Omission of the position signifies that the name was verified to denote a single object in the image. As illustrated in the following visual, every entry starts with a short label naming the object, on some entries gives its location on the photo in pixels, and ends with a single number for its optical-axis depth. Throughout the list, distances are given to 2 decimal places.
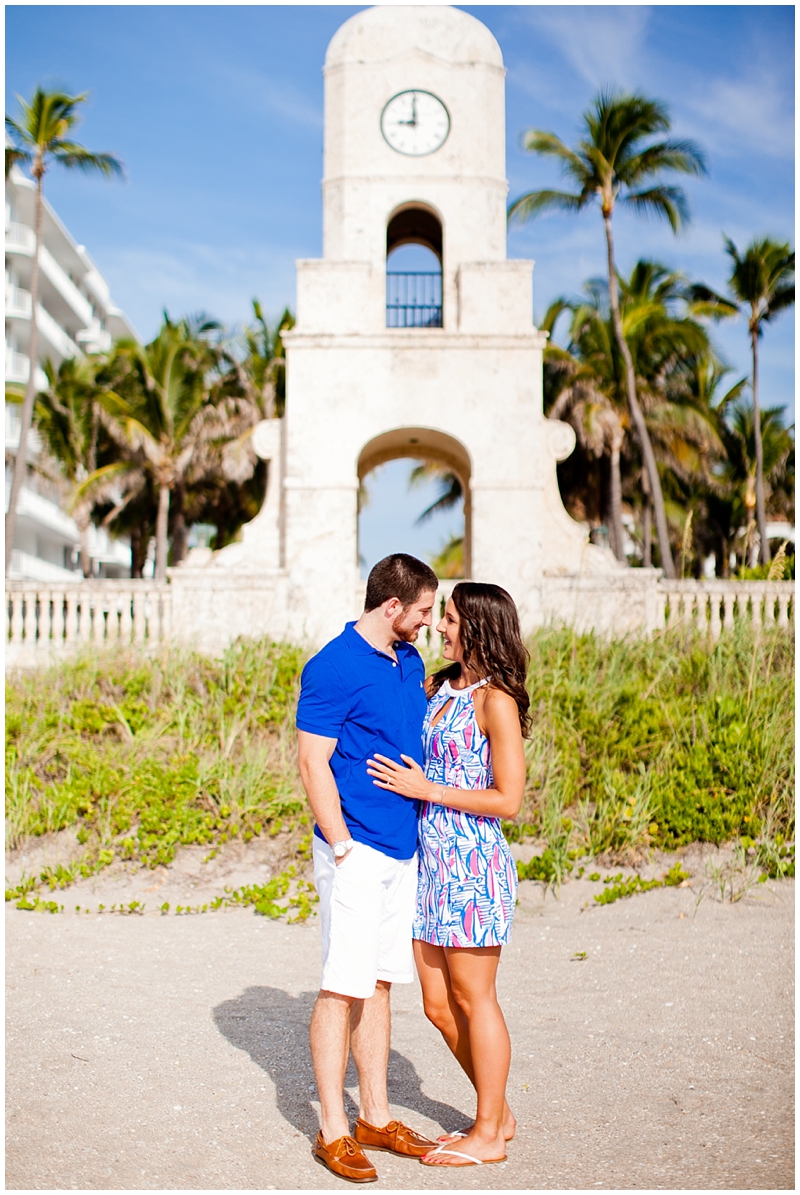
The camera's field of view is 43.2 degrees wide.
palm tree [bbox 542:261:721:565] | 26.12
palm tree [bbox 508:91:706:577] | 20.27
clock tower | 14.98
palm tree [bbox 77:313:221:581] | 27.83
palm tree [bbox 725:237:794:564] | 25.56
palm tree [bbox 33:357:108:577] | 30.67
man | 3.26
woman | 3.35
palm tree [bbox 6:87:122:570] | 20.64
